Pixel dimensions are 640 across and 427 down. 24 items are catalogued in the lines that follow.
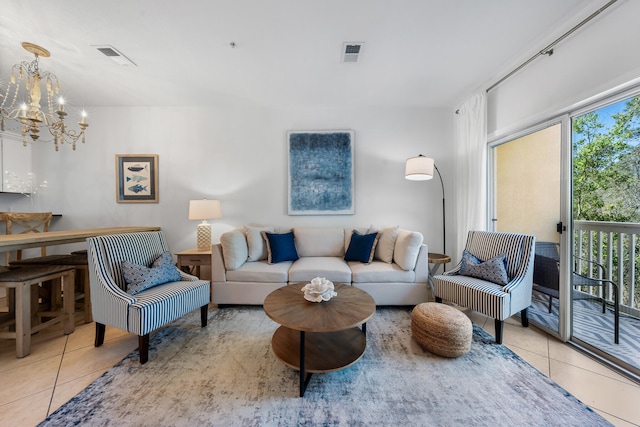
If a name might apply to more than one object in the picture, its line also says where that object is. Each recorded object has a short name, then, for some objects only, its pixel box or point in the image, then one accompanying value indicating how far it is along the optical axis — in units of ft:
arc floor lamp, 9.04
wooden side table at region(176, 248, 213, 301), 8.95
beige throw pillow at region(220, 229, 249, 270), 8.32
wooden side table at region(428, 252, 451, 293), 8.65
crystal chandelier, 6.24
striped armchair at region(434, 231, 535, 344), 6.14
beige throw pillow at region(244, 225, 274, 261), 9.17
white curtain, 8.89
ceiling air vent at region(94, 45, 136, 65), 6.73
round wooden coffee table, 4.50
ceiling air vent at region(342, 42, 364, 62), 6.60
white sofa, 8.15
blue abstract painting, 10.80
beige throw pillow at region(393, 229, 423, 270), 8.23
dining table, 5.58
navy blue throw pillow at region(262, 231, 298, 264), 9.02
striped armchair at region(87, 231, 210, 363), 5.37
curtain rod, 5.21
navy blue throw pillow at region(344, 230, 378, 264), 9.00
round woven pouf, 5.47
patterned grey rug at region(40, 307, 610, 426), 3.99
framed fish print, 10.82
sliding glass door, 6.63
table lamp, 9.59
